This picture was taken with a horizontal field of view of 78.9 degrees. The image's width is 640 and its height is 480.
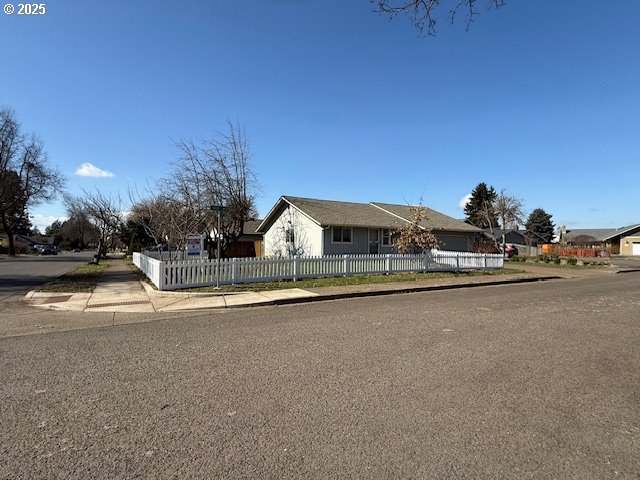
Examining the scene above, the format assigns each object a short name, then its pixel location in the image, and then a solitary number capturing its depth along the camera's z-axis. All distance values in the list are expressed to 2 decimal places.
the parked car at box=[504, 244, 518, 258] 37.44
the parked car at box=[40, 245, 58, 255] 59.16
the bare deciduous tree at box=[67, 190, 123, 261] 30.87
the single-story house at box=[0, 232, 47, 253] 61.39
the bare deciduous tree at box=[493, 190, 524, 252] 40.81
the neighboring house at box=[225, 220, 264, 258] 31.16
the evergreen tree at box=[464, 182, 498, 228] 61.91
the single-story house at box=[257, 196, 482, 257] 23.18
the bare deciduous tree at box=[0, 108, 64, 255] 38.72
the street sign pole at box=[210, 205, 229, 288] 12.48
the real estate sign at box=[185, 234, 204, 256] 14.18
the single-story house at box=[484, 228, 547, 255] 50.22
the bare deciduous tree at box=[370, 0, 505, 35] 4.98
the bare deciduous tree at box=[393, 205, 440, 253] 18.83
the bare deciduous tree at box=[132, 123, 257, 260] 19.77
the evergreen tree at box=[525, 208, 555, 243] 81.12
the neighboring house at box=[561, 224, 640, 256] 60.50
